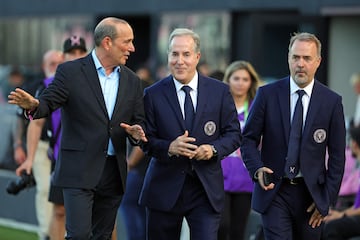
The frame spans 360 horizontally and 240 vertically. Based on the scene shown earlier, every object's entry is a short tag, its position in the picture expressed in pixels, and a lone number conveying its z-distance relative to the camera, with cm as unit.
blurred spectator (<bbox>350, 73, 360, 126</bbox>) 2316
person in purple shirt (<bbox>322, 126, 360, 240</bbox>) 1395
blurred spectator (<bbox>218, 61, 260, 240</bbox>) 1390
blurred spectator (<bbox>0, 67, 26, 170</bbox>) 2078
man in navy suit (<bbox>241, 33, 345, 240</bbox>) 1086
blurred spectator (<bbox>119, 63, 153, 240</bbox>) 1646
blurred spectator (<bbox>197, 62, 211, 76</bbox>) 2312
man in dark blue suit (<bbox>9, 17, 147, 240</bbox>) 1093
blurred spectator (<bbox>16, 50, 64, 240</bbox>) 1529
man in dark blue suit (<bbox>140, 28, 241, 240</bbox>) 1110
